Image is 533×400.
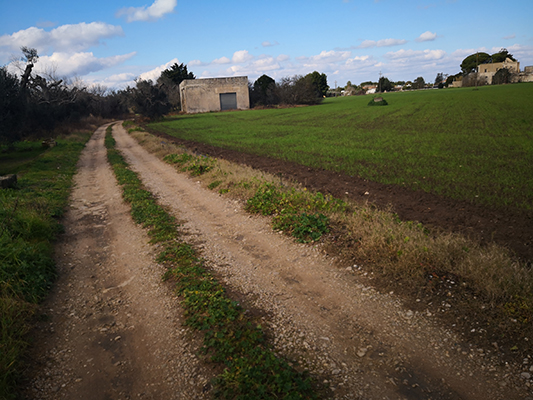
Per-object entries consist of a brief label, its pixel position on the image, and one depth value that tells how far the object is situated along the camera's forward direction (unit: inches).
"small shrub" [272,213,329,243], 263.5
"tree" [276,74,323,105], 3063.5
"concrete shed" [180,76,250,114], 2754.9
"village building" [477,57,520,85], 4014.0
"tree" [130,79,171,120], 2000.5
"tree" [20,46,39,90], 1115.8
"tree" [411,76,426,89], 5649.6
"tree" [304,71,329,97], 3812.0
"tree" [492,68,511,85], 3485.2
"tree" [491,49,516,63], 4372.3
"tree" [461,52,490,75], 4482.8
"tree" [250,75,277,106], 3142.2
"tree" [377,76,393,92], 5234.3
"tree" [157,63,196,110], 3125.0
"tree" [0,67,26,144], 777.1
